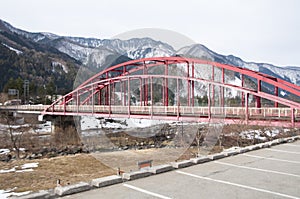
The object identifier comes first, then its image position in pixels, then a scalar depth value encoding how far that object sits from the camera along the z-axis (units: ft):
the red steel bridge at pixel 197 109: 43.92
